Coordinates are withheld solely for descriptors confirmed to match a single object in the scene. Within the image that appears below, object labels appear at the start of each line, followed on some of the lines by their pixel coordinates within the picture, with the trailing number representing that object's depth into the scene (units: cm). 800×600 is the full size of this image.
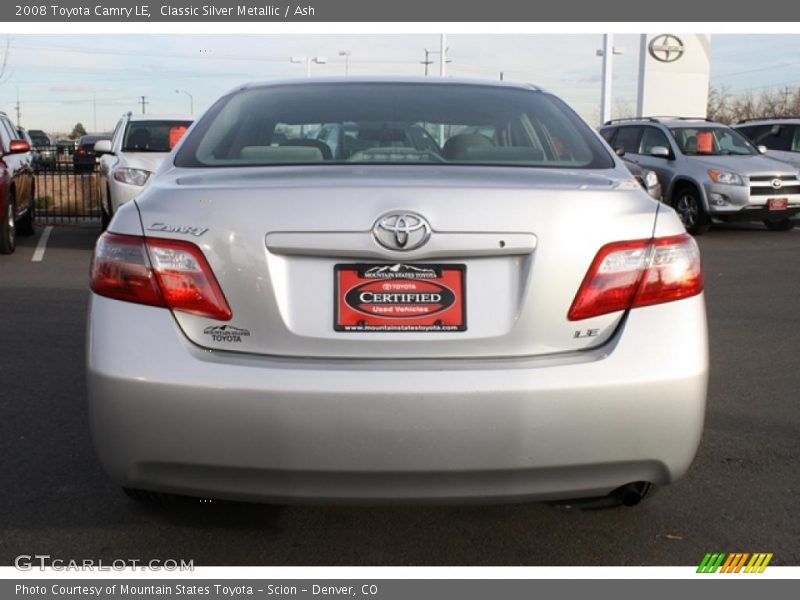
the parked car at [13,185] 1121
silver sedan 263
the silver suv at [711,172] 1400
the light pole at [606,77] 2564
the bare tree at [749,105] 5953
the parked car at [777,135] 1680
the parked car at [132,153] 1197
